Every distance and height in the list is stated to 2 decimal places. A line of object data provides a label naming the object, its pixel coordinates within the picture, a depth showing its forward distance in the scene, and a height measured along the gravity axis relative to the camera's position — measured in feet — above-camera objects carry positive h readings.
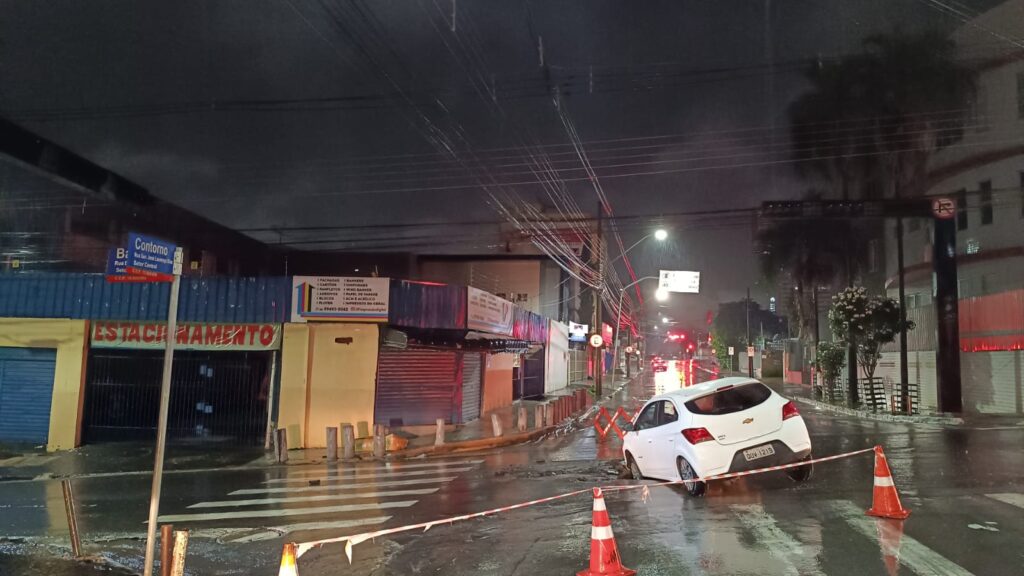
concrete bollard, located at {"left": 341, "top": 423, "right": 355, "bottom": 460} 45.24 -6.17
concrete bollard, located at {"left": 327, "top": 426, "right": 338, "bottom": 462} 45.19 -6.45
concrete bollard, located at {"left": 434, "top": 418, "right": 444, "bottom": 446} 50.39 -5.96
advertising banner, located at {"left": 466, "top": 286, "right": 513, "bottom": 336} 57.57 +4.45
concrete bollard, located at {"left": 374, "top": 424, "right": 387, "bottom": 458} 45.96 -6.18
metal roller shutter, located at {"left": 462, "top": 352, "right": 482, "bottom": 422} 65.46 -2.93
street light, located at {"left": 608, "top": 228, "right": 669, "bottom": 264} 79.82 +16.33
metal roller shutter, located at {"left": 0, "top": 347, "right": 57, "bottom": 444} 52.54 -4.05
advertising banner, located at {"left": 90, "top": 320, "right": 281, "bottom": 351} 52.80 +1.09
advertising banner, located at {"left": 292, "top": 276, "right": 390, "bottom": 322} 52.03 +4.53
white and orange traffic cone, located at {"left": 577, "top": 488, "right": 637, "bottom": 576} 17.58 -5.15
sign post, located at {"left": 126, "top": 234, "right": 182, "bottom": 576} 17.44 +2.20
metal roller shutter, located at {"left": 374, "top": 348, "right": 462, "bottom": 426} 56.03 -2.73
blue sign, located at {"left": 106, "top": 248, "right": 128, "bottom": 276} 17.84 +2.38
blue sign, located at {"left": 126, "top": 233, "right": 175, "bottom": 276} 17.83 +2.64
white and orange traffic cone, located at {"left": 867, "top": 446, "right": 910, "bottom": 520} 23.17 -4.56
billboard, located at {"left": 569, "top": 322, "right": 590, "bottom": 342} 125.59 +5.91
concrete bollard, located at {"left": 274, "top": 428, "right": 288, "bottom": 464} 45.68 -6.73
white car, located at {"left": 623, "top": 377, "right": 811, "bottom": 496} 28.60 -2.98
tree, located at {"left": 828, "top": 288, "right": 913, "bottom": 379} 82.07 +6.51
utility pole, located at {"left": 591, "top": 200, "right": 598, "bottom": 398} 97.99 +6.56
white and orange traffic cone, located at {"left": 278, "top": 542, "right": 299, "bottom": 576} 13.64 -4.44
